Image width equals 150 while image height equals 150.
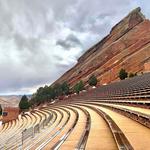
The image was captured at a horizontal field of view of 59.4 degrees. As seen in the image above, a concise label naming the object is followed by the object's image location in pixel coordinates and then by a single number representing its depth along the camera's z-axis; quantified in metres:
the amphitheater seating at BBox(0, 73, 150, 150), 4.12
